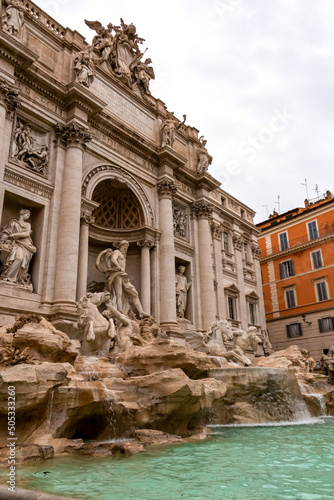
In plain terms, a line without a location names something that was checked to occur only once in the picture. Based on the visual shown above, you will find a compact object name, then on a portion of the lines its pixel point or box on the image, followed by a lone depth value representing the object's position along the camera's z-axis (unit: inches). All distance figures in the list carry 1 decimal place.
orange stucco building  1170.0
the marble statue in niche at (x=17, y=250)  527.5
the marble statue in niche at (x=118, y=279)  606.5
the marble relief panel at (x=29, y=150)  580.7
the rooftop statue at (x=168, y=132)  833.0
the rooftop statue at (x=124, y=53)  774.5
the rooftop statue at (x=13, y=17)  585.6
